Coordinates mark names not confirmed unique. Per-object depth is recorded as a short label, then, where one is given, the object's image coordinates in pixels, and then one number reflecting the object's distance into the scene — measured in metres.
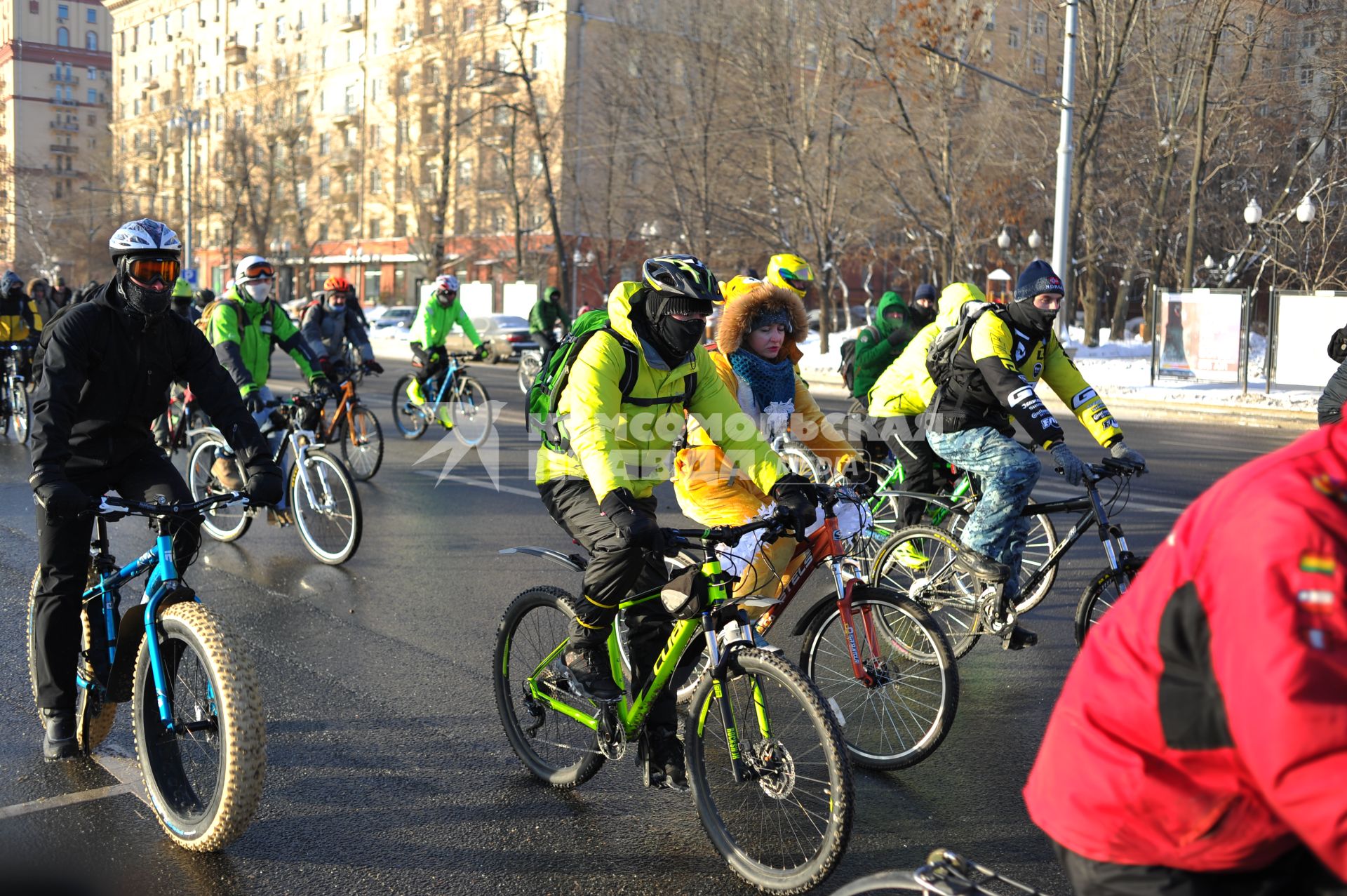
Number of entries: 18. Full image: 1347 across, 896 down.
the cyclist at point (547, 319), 20.19
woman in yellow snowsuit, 5.38
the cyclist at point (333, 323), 12.76
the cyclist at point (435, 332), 13.94
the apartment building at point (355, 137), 53.25
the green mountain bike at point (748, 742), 3.43
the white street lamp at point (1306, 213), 23.69
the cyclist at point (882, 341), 9.91
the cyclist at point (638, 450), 3.99
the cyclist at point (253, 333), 9.34
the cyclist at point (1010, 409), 5.89
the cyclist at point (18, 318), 14.50
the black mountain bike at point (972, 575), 5.64
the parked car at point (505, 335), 33.91
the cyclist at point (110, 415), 4.24
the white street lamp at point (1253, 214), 25.16
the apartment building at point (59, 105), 76.00
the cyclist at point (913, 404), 6.89
